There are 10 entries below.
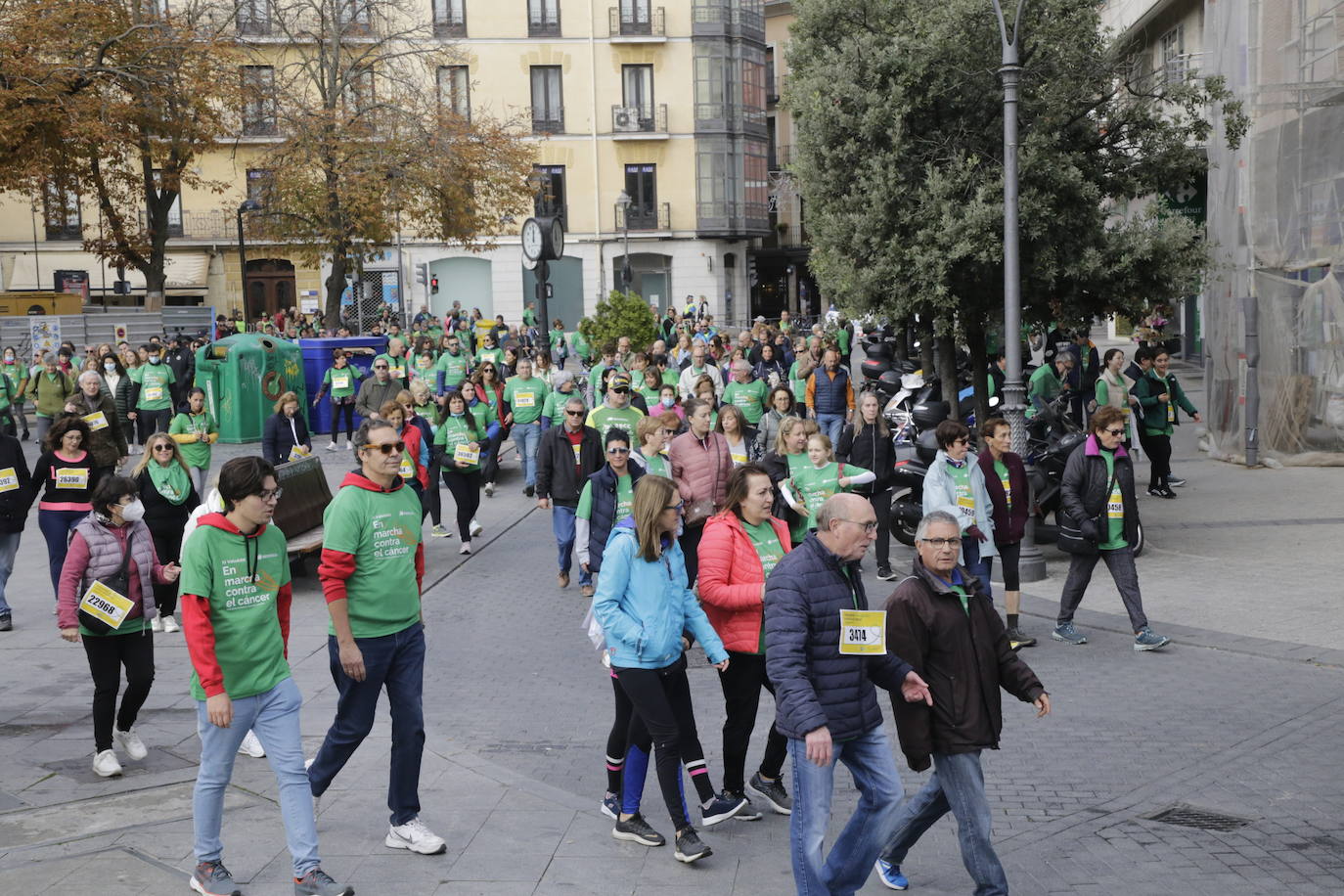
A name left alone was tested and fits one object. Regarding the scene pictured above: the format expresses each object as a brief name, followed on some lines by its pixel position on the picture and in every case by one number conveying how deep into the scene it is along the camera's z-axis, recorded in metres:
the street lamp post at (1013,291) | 12.30
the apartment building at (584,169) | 50.00
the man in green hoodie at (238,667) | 5.55
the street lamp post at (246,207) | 31.86
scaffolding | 17.33
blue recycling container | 25.61
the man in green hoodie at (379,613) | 5.96
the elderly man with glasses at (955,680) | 5.24
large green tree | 14.19
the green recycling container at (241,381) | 23.69
